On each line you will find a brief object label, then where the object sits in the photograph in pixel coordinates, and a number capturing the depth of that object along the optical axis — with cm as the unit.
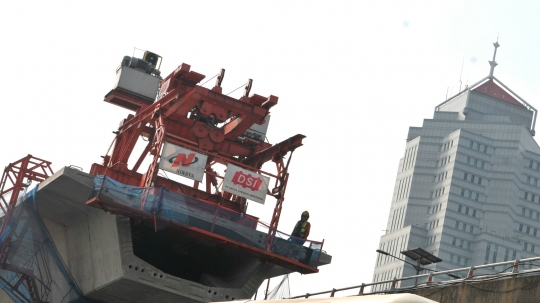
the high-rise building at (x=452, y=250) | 19738
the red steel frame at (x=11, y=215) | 4388
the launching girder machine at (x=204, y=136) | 4444
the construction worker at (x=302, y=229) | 4173
